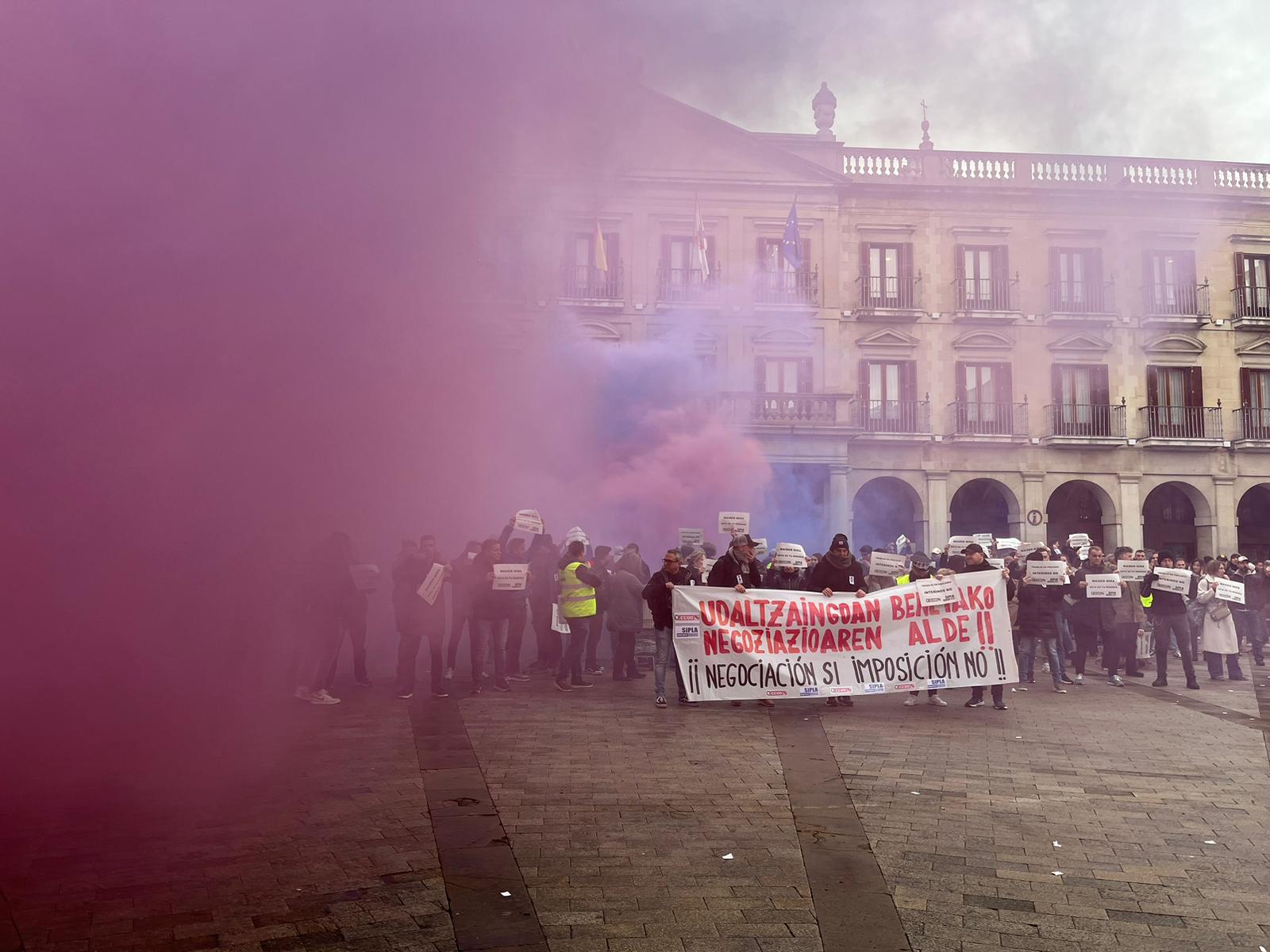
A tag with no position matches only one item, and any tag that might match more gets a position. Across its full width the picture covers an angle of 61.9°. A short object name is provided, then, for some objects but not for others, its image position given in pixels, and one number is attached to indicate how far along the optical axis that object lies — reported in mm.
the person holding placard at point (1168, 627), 12562
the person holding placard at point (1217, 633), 13586
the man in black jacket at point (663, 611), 10500
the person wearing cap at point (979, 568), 10586
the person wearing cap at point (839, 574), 10688
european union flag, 26812
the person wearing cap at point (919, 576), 10891
